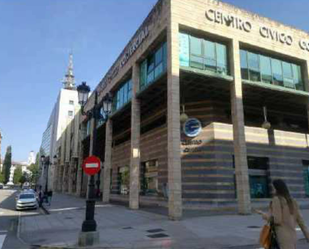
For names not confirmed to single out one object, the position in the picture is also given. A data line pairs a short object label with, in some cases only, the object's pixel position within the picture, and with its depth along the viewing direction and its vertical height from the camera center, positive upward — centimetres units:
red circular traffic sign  1000 +60
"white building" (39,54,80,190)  9238 +2451
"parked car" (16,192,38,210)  2291 -170
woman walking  441 -56
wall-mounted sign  2183 +431
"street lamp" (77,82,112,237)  962 +148
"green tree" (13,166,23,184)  14208 +273
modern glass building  1805 +684
